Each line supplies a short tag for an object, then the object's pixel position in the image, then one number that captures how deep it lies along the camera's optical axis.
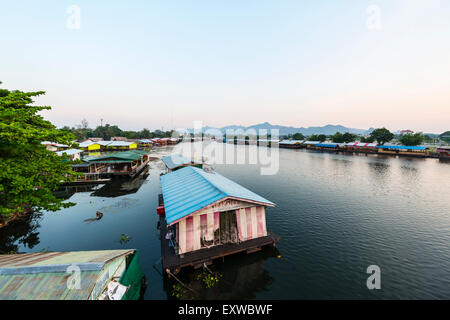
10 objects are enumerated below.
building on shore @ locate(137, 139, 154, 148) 117.54
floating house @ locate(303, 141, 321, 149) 128.62
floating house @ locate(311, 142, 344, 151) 113.69
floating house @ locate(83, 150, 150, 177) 40.44
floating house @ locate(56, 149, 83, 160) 45.62
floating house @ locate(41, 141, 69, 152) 60.82
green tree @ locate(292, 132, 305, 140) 186.62
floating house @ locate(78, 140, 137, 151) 81.94
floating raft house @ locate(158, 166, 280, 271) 13.88
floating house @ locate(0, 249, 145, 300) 7.36
